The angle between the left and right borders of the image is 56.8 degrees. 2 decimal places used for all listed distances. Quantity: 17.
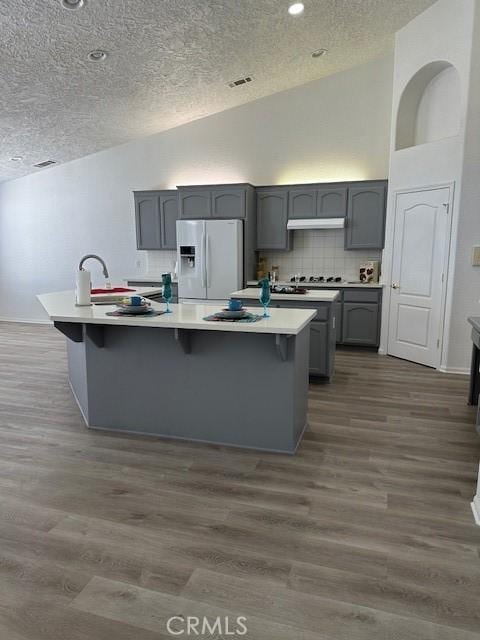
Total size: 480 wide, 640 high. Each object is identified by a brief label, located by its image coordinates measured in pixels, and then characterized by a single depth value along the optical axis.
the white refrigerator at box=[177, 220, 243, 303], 5.93
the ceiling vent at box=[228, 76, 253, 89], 5.46
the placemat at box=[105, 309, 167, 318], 2.99
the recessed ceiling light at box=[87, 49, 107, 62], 3.82
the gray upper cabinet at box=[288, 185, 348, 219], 5.87
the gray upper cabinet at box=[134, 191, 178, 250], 6.67
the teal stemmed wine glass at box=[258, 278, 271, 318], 2.94
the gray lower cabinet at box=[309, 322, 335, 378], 4.36
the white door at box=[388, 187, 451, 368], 4.86
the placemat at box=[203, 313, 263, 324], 2.80
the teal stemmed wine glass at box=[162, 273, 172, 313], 3.15
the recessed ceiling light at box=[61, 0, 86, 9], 3.05
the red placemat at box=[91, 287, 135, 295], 4.37
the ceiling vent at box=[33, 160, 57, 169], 7.05
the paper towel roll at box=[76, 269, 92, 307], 3.44
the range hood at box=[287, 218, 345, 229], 5.80
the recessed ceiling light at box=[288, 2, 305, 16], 3.92
